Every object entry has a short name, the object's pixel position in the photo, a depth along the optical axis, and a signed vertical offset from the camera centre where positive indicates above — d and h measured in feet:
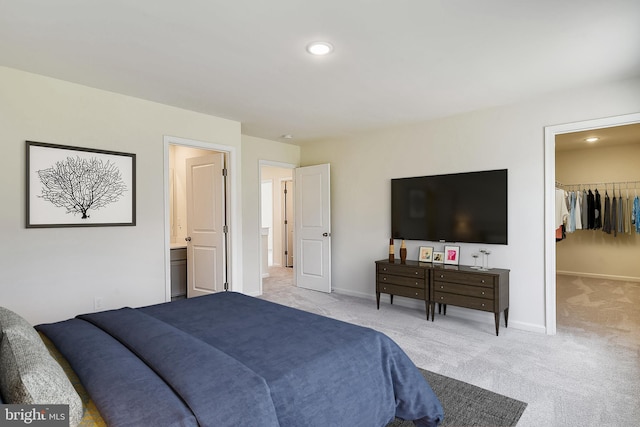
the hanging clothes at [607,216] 20.27 -0.15
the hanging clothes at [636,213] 18.76 +0.01
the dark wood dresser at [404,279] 13.62 -2.56
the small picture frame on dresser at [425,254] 14.80 -1.64
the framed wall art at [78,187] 9.92 +0.96
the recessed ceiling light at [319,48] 8.29 +4.02
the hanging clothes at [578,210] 20.30 +0.18
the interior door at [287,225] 27.40 -0.67
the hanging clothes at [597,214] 20.34 -0.03
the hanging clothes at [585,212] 20.36 +0.10
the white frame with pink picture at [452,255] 14.03 -1.60
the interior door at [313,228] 18.58 -0.63
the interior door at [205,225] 15.21 -0.35
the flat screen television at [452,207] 13.17 +0.31
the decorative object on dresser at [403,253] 14.97 -1.60
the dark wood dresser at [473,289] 11.89 -2.61
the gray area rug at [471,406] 6.94 -4.04
